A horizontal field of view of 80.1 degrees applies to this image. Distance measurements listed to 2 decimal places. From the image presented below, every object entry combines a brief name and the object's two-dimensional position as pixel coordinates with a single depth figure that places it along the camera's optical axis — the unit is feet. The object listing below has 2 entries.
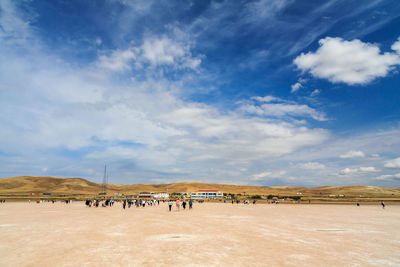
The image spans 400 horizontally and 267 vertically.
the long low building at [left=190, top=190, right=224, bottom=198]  438.40
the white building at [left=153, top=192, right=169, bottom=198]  411.62
